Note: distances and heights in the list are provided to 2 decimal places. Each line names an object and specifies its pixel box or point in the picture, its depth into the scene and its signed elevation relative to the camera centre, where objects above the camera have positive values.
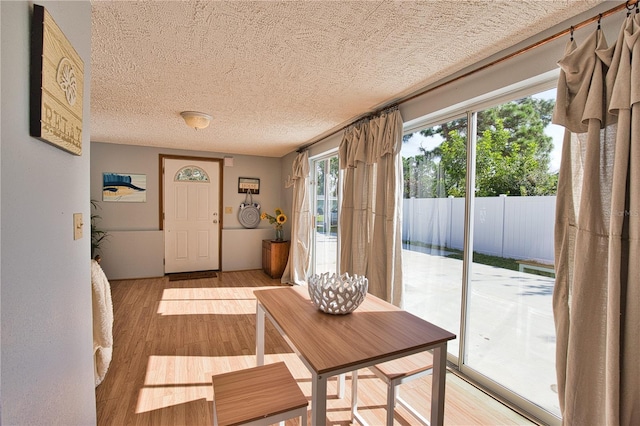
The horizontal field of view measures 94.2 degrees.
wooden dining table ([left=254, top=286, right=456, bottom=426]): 0.95 -0.49
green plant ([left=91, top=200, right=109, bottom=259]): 4.58 -0.47
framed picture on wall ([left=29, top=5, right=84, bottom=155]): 0.86 +0.38
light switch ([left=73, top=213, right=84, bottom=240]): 1.26 -0.10
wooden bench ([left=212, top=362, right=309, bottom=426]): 1.07 -0.75
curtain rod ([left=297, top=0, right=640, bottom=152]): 1.27 +0.89
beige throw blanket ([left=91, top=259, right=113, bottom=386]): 1.95 -0.84
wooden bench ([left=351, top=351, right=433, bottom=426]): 1.38 -0.78
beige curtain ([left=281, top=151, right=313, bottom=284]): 4.68 -0.34
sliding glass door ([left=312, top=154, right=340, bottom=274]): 4.10 -0.07
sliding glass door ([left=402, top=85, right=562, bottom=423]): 1.74 -0.20
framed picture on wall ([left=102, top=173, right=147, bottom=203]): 4.82 +0.26
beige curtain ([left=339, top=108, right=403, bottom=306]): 2.52 +0.04
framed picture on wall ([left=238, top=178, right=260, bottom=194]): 5.70 +0.39
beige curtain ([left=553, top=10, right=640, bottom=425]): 1.17 -0.09
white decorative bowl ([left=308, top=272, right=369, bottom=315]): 1.31 -0.39
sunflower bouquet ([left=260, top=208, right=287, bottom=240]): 5.20 -0.24
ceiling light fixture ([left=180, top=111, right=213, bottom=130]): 3.03 +0.89
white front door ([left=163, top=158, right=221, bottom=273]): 5.20 -0.19
